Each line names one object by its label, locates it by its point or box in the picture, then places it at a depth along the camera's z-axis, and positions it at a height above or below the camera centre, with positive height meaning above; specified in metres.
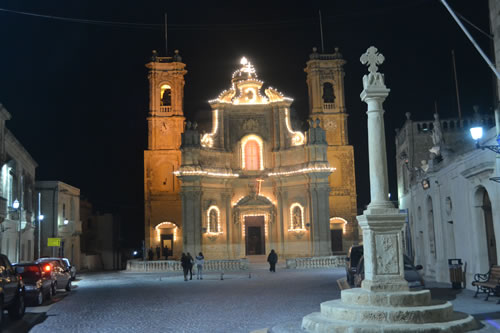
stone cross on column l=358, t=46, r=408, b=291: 11.52 +0.19
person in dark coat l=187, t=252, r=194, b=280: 29.50 -1.03
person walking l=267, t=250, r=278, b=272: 34.50 -1.09
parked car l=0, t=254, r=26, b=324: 14.36 -1.04
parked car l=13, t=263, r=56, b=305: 18.30 -1.04
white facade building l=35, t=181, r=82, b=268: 43.16 +2.41
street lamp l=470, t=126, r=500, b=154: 13.83 +2.48
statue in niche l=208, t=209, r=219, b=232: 44.01 +1.65
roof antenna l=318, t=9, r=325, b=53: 50.34 +18.64
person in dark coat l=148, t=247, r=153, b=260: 45.03 -0.69
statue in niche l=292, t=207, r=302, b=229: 44.09 +1.72
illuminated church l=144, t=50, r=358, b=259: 42.78 +5.59
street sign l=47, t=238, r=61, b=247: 33.93 +0.43
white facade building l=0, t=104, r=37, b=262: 29.52 +3.36
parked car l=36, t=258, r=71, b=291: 22.41 -1.03
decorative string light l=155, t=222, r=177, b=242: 47.59 +1.51
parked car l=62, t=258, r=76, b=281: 30.58 -1.32
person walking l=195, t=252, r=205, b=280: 29.92 -1.08
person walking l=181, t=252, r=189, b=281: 29.17 -0.98
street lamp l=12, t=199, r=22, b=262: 31.05 -0.01
